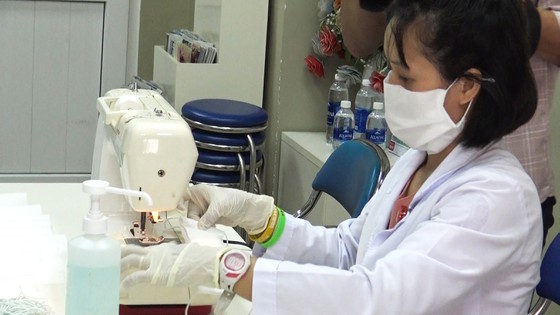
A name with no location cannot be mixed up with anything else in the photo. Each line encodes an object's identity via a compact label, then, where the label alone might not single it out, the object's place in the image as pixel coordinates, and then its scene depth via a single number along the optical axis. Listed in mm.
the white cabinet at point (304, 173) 3145
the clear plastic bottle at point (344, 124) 3244
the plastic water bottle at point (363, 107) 3215
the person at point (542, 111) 1833
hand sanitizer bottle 1178
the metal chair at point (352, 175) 2299
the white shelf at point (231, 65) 3551
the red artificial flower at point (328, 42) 3365
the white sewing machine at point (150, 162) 1523
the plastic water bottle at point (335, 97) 3381
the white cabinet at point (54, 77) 4312
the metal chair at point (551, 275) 1715
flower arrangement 3197
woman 1288
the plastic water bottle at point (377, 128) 3123
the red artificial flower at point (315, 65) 3521
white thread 1358
